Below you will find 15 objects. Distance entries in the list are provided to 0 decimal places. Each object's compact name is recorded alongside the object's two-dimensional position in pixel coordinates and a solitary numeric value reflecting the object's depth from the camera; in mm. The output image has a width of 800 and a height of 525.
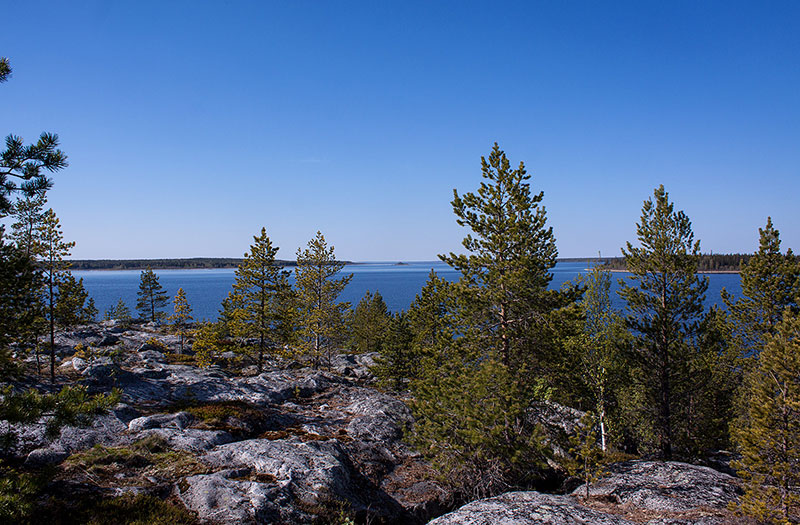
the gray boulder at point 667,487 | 11961
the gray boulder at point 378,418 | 18062
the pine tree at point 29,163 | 7328
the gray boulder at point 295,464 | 11039
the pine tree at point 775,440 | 10211
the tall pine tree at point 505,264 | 14498
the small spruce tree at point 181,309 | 33094
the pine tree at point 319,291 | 32875
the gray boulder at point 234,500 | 9008
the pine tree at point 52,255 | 21392
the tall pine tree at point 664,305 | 20922
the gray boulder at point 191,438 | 12492
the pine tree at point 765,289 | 21781
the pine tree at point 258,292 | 26922
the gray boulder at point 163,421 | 13703
